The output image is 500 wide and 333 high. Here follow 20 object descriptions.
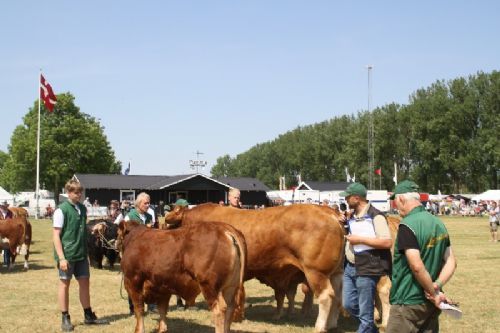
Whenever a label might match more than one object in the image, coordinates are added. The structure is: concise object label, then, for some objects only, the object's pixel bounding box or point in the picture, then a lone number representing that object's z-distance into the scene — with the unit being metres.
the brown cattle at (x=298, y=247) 8.23
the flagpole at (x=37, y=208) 50.22
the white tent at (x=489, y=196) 61.86
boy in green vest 8.41
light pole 71.55
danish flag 46.91
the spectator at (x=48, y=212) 56.06
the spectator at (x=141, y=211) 9.45
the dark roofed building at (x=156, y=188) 56.75
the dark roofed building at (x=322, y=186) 88.12
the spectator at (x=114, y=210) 21.27
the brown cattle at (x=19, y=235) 15.12
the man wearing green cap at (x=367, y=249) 6.25
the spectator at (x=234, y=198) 10.98
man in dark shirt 4.72
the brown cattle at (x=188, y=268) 7.16
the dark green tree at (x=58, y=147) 63.50
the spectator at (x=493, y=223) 26.63
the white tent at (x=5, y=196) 49.32
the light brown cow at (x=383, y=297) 8.14
